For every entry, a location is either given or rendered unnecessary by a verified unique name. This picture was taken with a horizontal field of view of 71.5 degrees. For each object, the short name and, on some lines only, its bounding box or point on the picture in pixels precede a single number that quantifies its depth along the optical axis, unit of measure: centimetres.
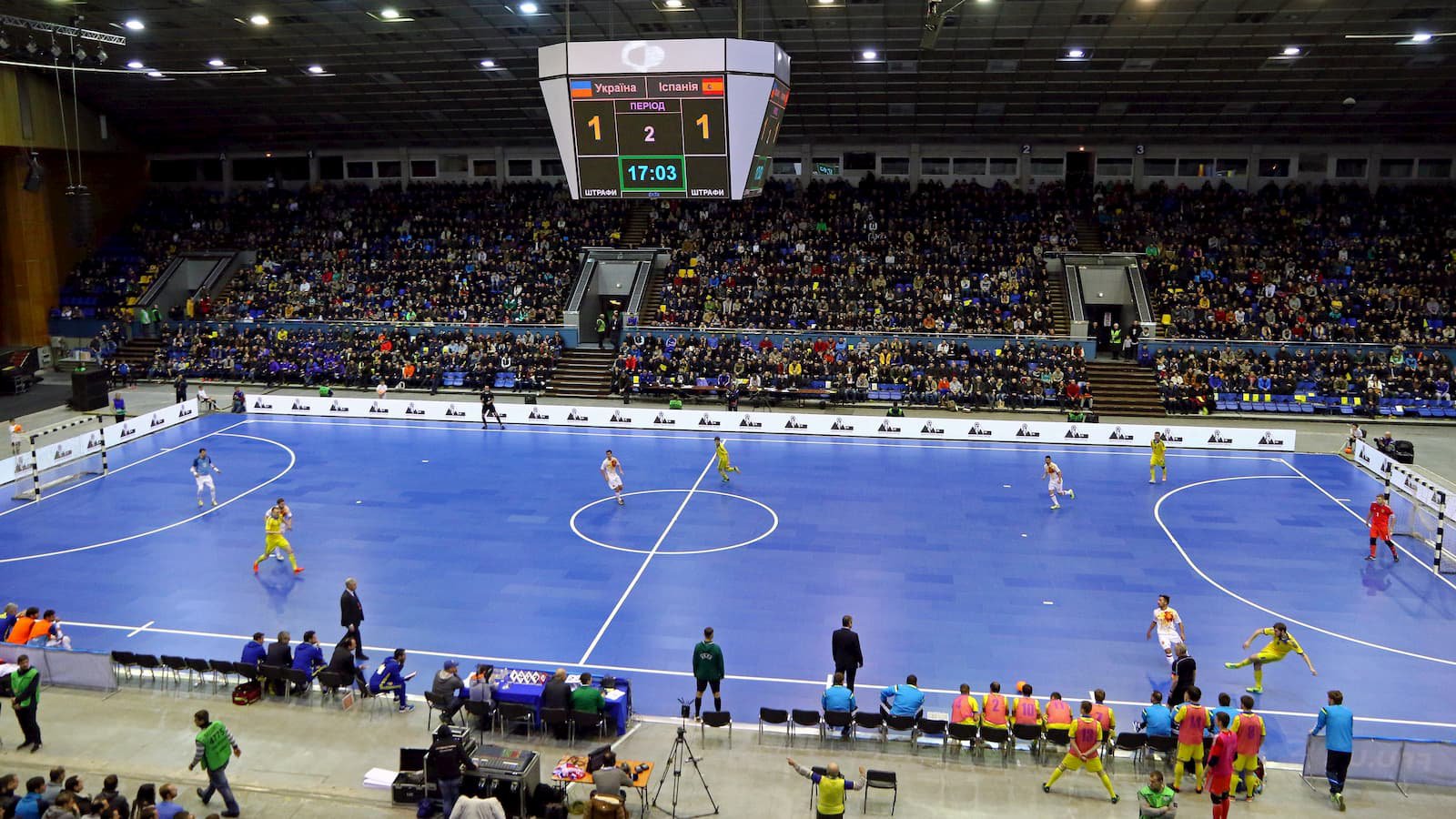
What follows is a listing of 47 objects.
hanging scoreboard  1889
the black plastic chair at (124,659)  1667
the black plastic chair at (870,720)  1462
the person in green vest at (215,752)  1268
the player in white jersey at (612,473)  2709
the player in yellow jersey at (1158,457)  2923
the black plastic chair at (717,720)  1469
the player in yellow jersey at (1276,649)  1673
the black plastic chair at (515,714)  1523
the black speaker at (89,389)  3828
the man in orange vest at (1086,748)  1341
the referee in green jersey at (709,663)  1556
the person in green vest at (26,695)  1436
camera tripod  1330
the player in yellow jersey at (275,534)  2244
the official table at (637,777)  1285
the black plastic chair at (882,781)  1290
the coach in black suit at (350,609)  1814
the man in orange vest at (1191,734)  1372
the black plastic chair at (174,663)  1644
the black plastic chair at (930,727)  1458
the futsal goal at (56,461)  2909
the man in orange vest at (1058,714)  1461
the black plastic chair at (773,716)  1477
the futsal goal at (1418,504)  2369
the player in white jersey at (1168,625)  1772
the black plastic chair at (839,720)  1467
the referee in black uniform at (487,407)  3703
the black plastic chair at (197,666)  1634
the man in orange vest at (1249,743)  1321
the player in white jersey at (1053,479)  2717
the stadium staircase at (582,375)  4231
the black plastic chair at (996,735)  1438
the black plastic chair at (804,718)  1455
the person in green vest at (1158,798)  1177
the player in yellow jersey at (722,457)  2941
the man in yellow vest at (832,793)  1173
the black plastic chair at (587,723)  1462
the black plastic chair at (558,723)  1464
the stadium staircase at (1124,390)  3938
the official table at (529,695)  1520
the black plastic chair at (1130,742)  1412
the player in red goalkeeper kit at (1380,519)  2314
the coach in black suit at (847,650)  1594
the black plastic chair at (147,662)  1669
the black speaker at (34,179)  4116
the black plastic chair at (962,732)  1441
